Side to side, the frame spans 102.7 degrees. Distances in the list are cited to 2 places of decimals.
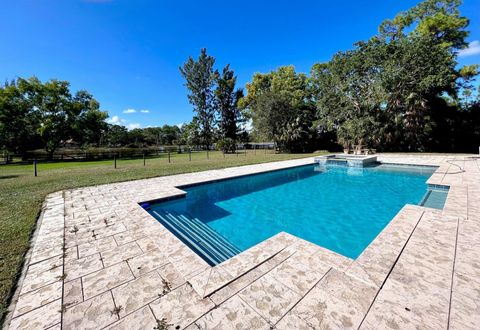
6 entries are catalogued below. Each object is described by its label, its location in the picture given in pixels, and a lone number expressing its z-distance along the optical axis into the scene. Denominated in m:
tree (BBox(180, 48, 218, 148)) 24.84
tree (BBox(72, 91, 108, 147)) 19.64
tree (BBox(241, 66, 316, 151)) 17.78
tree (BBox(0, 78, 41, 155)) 16.55
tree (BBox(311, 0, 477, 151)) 13.46
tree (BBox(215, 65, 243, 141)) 25.95
